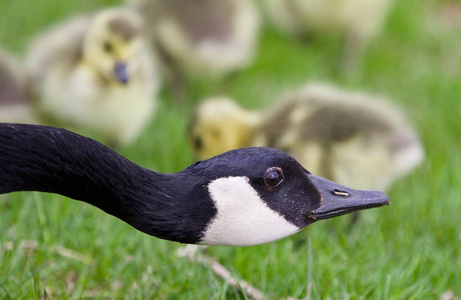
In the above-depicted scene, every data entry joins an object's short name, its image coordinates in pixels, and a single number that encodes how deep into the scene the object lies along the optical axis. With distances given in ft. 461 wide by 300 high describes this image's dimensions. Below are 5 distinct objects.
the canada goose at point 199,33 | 26.63
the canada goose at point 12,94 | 20.63
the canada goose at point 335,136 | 19.11
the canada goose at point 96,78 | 21.43
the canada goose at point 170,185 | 11.30
